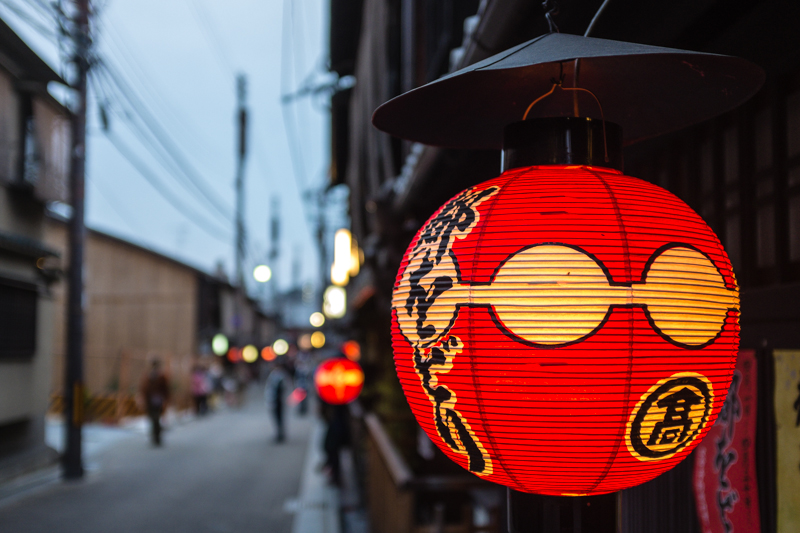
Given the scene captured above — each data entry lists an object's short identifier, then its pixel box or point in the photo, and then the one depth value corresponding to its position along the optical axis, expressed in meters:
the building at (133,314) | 27.70
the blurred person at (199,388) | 26.50
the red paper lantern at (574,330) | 1.72
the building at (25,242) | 12.25
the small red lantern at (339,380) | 11.36
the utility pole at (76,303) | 12.35
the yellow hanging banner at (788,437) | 2.42
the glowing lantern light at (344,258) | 18.97
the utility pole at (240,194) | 26.81
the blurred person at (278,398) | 19.05
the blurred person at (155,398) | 17.55
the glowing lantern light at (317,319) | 45.95
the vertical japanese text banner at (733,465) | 2.68
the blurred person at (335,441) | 12.24
